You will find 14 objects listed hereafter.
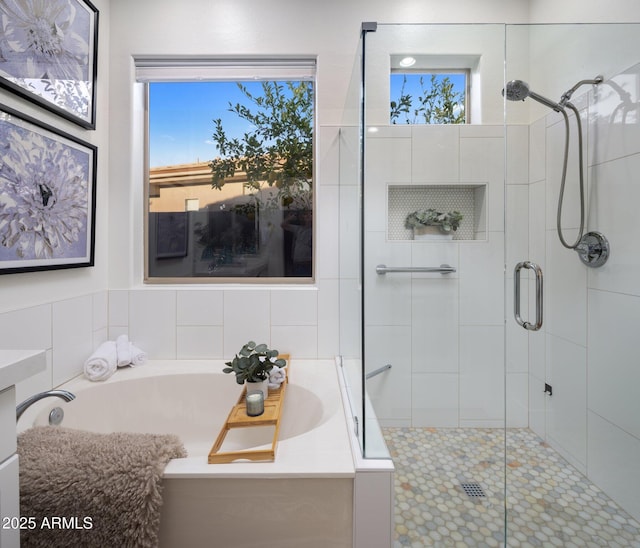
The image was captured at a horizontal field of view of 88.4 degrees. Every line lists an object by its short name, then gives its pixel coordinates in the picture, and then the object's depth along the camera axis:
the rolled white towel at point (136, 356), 1.81
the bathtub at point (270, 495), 1.00
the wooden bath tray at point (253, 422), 1.03
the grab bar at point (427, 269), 1.74
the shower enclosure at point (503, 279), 1.25
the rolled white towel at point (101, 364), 1.63
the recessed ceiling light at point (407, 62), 1.61
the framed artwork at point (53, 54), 1.25
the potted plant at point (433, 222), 1.75
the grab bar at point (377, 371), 1.30
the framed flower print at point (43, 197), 1.24
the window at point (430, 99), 1.73
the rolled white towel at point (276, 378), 1.55
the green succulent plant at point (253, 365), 1.47
